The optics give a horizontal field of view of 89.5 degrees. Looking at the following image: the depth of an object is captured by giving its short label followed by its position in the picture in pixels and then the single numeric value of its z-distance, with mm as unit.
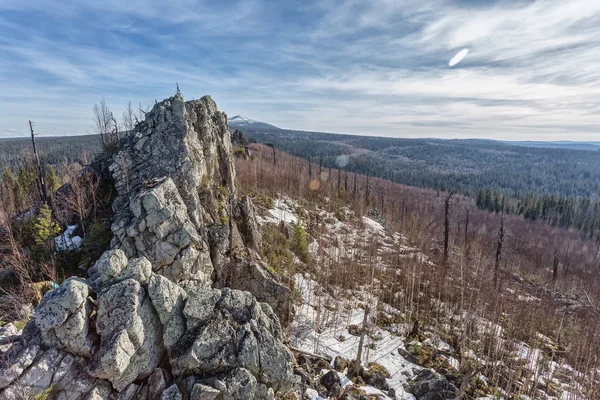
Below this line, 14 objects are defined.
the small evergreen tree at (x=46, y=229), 17703
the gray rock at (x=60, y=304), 9828
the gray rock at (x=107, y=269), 11594
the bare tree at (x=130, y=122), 40822
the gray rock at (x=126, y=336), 9984
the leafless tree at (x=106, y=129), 44094
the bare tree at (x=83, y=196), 20297
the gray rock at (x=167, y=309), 11445
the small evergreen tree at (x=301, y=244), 34844
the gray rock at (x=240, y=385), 11070
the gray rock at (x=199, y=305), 11844
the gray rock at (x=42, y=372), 9234
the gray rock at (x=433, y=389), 17516
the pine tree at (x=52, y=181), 47172
